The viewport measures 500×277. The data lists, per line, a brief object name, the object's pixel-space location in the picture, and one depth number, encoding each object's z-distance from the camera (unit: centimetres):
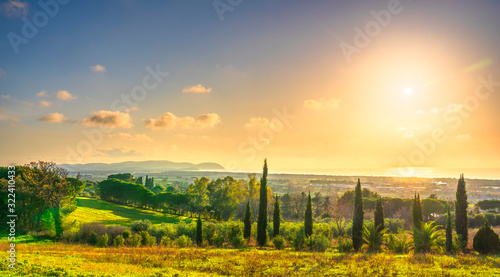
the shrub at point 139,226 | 3037
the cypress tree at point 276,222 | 2952
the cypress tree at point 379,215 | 2927
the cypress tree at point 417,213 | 2817
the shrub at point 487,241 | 2325
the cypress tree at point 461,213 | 2669
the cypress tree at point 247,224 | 2972
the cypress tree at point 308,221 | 2805
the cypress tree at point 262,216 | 2841
